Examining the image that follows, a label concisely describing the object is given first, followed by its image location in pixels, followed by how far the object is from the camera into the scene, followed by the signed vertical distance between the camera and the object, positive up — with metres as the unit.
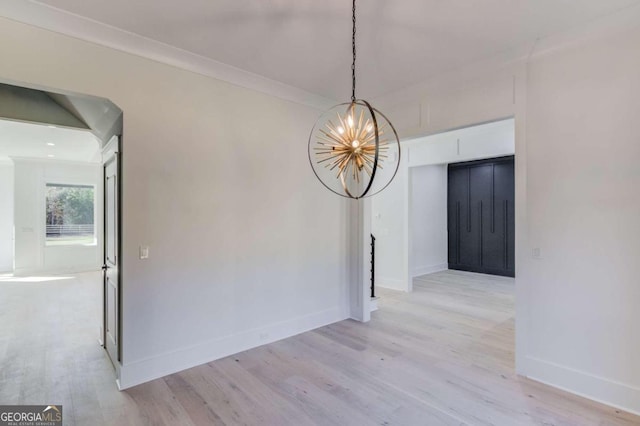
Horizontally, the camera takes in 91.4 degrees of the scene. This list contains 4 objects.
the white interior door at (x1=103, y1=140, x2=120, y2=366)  2.99 -0.46
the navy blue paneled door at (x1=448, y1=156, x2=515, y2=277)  7.33 -0.05
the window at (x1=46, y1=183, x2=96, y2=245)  8.45 -0.01
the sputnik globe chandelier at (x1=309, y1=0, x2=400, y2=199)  2.14 +0.58
